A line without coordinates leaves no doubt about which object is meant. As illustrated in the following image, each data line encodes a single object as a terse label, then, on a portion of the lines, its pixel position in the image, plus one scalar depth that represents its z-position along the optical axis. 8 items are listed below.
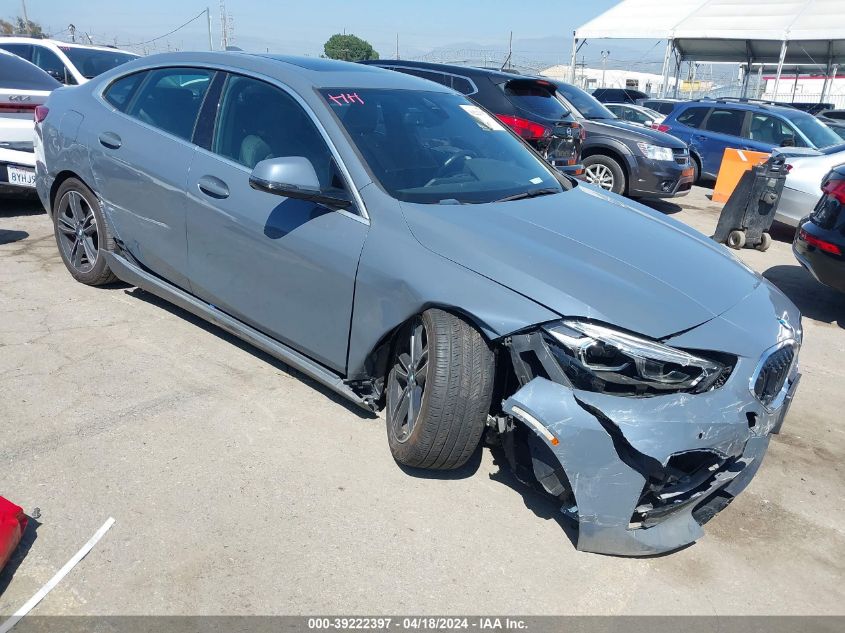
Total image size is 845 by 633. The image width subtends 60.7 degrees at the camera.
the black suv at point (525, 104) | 8.58
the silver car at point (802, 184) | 8.17
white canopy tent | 25.55
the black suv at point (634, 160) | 9.39
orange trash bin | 11.07
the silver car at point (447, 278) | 2.60
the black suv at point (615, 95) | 23.41
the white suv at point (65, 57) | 10.48
